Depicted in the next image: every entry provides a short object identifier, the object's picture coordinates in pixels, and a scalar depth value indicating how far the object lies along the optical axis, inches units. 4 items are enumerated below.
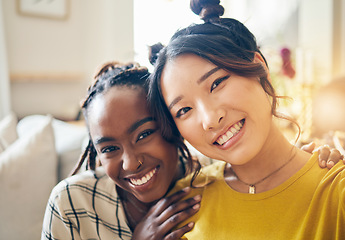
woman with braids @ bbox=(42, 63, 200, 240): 39.1
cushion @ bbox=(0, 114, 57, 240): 50.7
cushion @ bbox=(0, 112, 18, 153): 65.0
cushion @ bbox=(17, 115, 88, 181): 61.0
